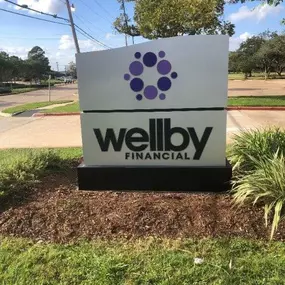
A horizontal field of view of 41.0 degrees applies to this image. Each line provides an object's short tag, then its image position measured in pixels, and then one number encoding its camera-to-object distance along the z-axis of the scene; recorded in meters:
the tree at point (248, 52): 66.68
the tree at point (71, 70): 137.15
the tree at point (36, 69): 81.94
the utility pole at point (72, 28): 22.72
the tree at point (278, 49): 52.86
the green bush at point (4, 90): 47.25
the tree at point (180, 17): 18.02
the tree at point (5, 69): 63.65
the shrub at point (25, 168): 5.11
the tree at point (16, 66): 70.25
